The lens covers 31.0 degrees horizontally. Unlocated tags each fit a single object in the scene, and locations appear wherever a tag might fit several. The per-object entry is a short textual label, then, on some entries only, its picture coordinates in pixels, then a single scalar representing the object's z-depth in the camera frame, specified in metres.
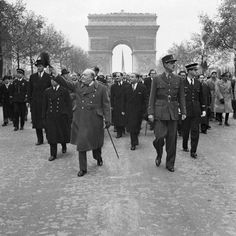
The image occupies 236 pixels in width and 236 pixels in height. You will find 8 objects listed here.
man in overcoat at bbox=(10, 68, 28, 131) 13.80
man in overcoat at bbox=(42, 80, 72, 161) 8.83
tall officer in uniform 7.53
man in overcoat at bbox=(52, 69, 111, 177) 7.28
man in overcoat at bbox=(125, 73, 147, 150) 10.41
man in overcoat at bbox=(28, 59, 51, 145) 10.60
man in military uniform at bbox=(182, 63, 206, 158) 8.89
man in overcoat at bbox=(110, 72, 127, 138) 12.12
